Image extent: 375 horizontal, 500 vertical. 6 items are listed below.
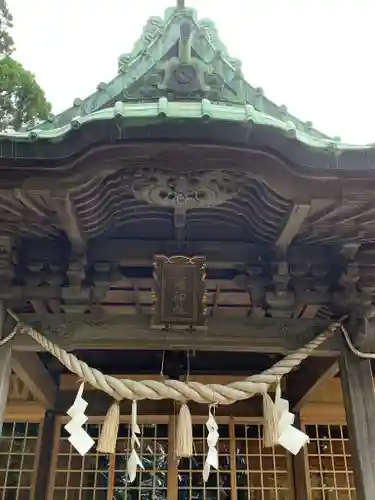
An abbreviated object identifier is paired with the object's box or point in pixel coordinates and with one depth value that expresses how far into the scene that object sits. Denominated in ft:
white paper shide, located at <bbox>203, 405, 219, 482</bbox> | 10.71
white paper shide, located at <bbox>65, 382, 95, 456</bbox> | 10.43
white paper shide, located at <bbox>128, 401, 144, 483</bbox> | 10.89
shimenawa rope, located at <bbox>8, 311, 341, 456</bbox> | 10.79
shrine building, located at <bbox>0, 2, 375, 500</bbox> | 9.31
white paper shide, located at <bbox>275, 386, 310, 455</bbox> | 10.54
